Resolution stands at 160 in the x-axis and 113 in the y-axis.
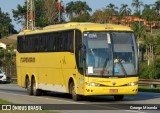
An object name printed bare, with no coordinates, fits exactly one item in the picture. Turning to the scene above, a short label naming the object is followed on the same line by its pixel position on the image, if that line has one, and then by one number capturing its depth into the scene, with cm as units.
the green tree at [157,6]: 14684
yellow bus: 2250
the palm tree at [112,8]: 14282
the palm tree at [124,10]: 14412
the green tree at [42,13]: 13789
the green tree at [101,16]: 12886
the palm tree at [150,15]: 13738
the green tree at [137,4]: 14350
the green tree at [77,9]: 16025
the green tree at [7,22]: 17875
